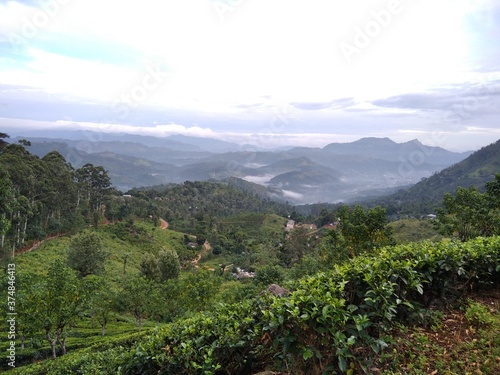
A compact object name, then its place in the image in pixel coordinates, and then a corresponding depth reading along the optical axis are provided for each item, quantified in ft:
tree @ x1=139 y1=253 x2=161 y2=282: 93.40
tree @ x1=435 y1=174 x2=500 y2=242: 55.67
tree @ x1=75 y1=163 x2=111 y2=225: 183.42
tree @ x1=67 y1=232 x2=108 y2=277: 93.04
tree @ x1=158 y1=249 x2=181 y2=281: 98.48
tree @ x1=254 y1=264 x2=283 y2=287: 91.66
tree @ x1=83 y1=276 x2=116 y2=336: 49.36
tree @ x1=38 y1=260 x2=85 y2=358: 40.11
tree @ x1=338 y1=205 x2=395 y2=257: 52.29
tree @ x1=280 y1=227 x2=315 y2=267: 170.09
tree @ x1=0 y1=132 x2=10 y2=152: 124.64
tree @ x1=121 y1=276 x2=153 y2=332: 58.80
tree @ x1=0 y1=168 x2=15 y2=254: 63.16
